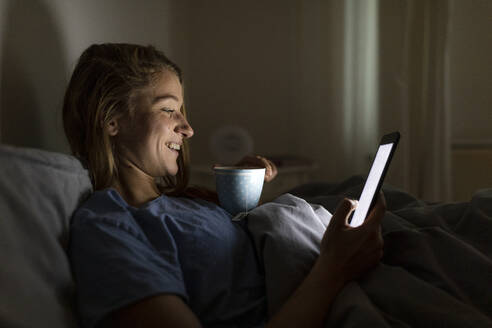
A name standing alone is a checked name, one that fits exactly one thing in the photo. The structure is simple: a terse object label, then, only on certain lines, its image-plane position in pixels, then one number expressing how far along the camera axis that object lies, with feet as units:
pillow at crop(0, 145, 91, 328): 1.82
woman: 2.03
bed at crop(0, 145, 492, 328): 1.91
